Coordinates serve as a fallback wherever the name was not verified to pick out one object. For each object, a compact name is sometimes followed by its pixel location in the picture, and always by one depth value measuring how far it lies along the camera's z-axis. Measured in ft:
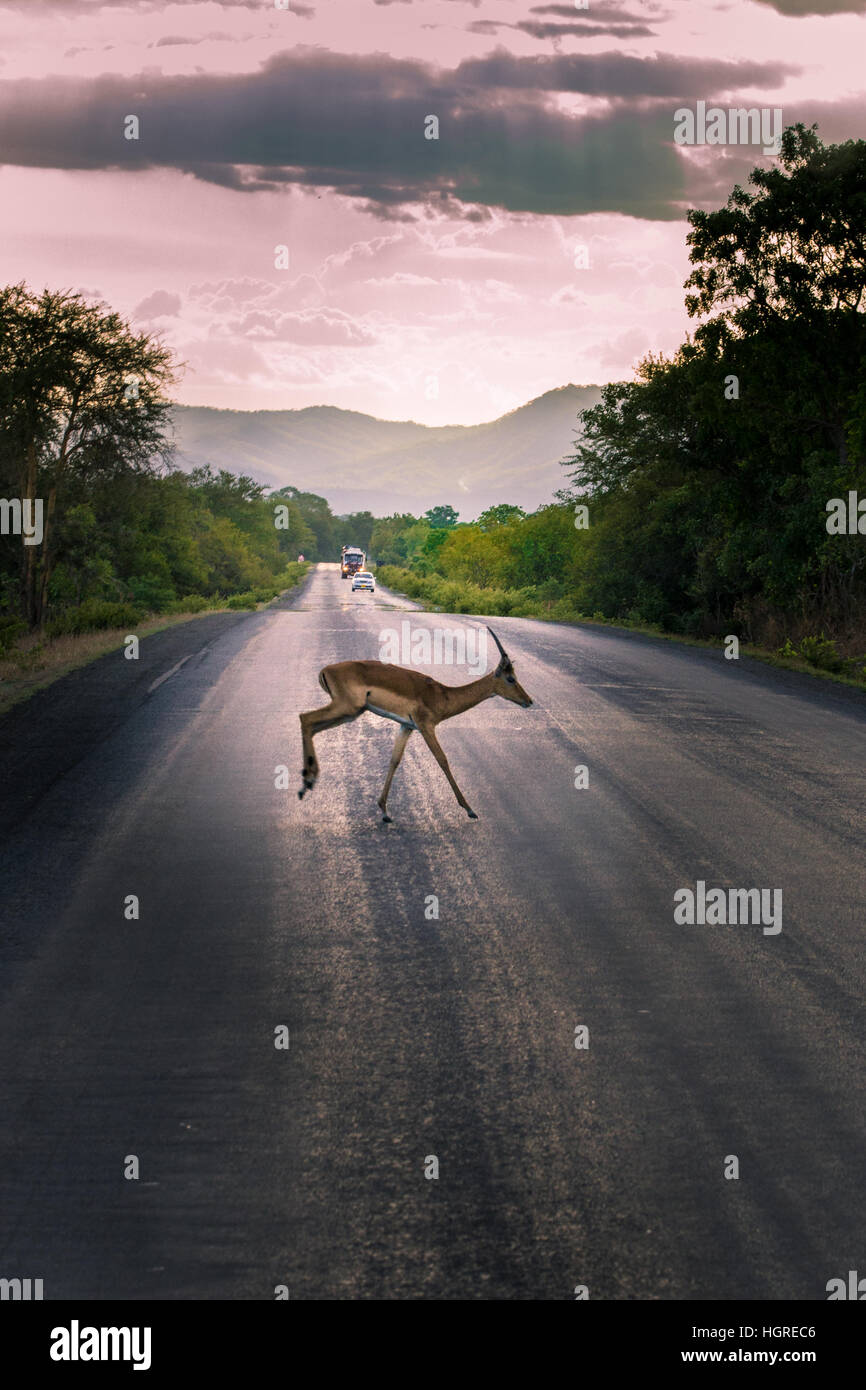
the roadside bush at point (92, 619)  102.01
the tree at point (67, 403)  119.96
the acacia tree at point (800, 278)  84.23
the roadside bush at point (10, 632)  85.48
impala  31.86
